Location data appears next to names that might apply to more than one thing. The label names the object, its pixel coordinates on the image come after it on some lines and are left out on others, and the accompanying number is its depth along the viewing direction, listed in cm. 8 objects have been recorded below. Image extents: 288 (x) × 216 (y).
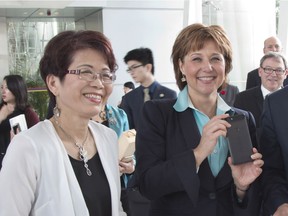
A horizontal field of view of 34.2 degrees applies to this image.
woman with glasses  168
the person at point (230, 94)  632
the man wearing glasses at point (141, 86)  525
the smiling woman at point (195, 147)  201
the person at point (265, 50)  615
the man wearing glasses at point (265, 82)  481
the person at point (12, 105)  529
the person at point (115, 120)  326
